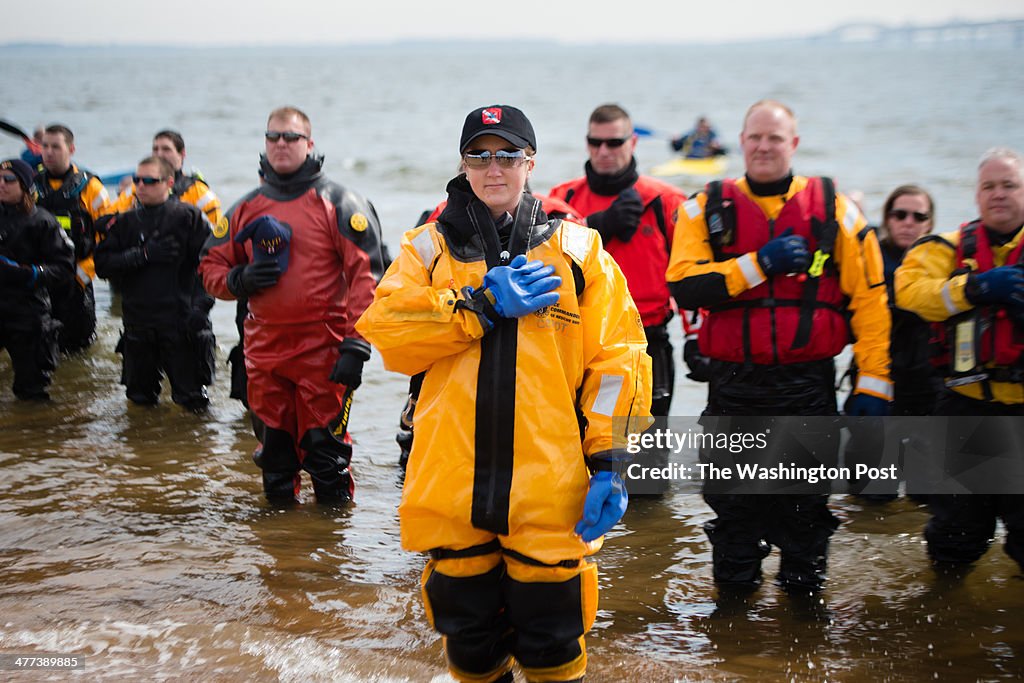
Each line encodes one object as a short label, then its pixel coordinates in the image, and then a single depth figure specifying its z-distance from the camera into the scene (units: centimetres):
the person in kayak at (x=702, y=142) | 2536
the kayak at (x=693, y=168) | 2580
